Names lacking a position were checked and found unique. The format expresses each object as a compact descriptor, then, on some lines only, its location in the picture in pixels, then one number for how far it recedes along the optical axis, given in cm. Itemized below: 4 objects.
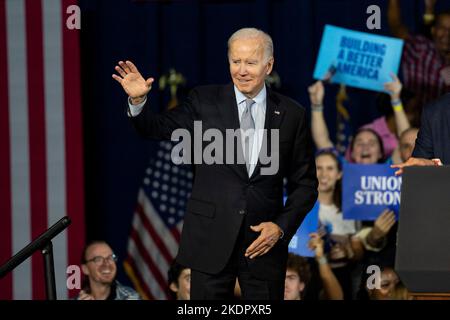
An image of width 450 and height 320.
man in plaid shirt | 1173
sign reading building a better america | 1160
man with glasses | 1041
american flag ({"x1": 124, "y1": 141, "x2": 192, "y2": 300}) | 1237
